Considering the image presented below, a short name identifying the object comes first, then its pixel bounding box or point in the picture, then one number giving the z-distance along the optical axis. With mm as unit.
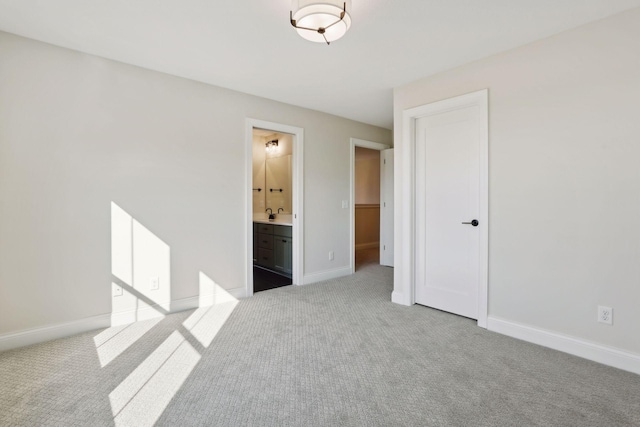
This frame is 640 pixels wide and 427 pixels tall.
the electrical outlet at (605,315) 2197
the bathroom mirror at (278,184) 5562
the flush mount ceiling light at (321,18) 1818
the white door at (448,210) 2965
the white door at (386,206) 5391
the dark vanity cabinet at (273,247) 4594
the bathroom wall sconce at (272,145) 5828
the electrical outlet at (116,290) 2832
